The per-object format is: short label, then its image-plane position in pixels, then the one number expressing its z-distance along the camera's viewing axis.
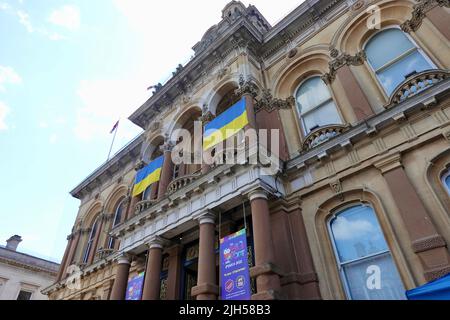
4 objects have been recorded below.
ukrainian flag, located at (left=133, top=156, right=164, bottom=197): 14.36
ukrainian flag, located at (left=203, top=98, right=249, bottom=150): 11.15
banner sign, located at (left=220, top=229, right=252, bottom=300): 7.80
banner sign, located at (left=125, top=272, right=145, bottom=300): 11.00
